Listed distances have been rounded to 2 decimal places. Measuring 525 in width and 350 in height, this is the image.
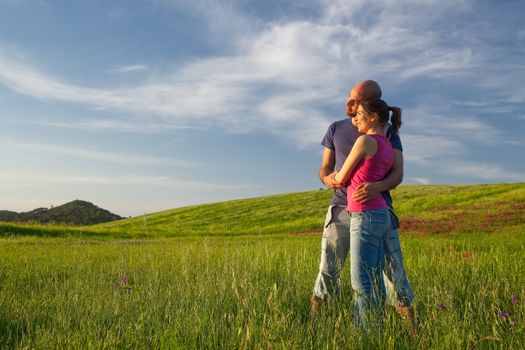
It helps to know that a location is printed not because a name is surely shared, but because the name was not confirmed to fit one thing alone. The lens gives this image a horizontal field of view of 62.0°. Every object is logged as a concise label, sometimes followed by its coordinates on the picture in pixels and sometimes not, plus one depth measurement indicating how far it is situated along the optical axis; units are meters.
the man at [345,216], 4.32
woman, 4.00
